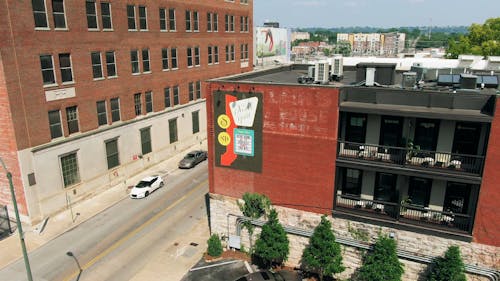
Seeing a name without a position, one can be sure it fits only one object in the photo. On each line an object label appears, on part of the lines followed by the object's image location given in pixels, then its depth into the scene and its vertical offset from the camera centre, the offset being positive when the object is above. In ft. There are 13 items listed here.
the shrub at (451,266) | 57.98 -35.18
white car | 111.34 -44.19
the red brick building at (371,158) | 61.31 -20.89
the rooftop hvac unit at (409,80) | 70.23 -6.52
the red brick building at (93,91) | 89.04 -14.25
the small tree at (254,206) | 77.00 -33.88
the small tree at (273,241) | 71.15 -38.24
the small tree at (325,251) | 66.18 -37.44
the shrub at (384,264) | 60.90 -36.64
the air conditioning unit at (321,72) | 78.69 -5.71
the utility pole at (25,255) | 58.80 -34.00
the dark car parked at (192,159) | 135.74 -43.27
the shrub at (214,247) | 79.36 -43.77
